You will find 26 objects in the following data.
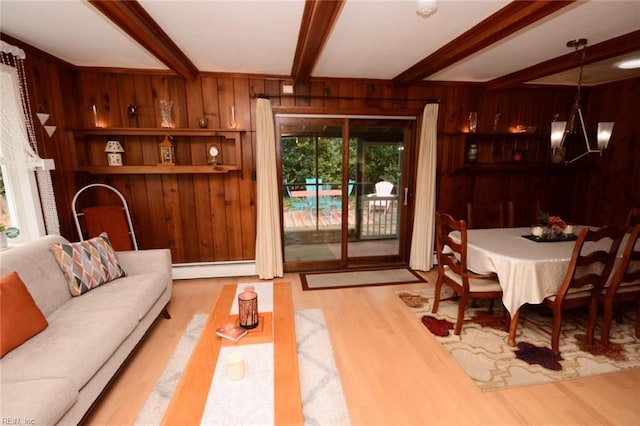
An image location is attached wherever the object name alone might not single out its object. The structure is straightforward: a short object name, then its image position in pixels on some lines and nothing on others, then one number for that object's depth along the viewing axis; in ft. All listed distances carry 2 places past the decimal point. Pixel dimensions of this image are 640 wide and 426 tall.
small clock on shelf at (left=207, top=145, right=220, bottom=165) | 11.40
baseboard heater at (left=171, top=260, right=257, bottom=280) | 12.21
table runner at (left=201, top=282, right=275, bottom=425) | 4.11
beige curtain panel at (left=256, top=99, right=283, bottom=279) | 11.41
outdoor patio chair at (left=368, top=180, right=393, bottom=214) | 14.32
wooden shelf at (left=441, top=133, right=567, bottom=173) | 12.72
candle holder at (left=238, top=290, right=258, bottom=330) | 6.12
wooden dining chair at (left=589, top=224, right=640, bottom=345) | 7.13
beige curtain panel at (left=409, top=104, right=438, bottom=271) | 12.44
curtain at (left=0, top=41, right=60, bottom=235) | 7.45
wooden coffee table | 4.14
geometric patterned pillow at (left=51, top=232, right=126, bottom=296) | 7.29
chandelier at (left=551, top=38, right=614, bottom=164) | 7.97
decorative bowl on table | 8.70
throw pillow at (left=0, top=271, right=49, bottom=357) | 5.19
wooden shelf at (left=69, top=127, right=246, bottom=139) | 10.23
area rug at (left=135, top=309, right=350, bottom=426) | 5.70
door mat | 11.93
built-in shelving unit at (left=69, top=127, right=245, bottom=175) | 10.45
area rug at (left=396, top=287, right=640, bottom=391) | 6.86
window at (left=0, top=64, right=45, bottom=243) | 7.48
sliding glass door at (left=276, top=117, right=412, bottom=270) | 12.73
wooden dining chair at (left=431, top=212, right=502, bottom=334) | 7.89
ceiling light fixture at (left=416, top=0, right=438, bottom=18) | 5.83
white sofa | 4.39
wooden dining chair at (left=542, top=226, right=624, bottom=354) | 6.90
